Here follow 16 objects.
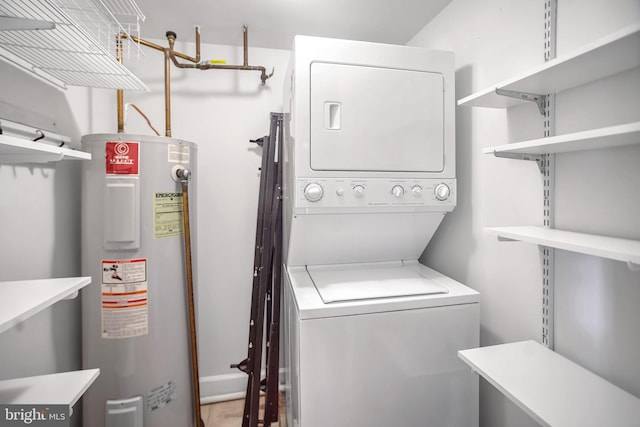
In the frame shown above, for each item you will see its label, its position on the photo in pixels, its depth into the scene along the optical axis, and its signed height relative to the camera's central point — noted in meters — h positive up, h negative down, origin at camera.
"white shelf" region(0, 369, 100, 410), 0.96 -0.62
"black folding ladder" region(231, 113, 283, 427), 1.82 -0.47
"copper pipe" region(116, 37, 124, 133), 1.71 +0.59
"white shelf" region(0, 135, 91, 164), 0.76 +0.19
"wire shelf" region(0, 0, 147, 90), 1.00 +0.66
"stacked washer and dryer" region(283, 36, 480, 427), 1.26 -0.10
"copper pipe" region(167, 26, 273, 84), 1.96 +1.03
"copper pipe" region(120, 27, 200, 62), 1.84 +1.04
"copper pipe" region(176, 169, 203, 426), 1.67 -0.45
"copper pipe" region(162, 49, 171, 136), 1.89 +0.80
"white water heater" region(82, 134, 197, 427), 1.49 -0.34
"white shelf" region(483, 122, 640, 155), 0.72 +0.21
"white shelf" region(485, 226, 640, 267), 0.74 -0.10
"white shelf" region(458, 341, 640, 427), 0.86 -0.59
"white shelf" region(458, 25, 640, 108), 0.76 +0.46
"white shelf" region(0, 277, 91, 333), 0.80 -0.27
